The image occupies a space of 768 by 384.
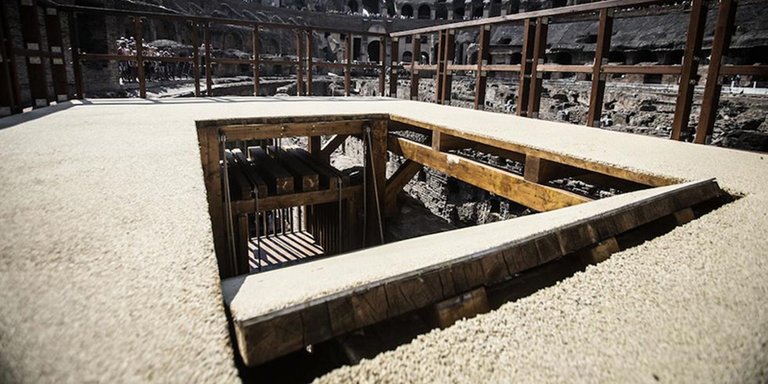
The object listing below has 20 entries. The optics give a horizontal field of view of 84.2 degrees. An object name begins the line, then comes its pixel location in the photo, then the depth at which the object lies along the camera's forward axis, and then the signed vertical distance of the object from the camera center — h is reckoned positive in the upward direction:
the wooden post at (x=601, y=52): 3.93 +0.36
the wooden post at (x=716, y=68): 3.17 +0.20
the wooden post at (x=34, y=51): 4.50 +0.28
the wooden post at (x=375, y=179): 5.12 -1.14
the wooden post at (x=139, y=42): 5.70 +0.49
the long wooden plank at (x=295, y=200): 4.51 -1.27
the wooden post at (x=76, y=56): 5.64 +0.30
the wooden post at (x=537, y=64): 4.55 +0.27
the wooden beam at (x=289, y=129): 4.14 -0.46
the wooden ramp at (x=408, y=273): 1.01 -0.54
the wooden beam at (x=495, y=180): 3.16 -0.76
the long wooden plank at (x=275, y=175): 4.74 -1.02
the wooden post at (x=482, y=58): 5.43 +0.38
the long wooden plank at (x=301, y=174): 4.89 -1.02
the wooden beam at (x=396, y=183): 5.34 -1.20
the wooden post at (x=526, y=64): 4.70 +0.28
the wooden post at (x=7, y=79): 3.99 -0.02
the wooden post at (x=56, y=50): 5.21 +0.33
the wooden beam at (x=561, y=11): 3.68 +0.76
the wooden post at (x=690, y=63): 3.35 +0.24
